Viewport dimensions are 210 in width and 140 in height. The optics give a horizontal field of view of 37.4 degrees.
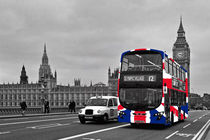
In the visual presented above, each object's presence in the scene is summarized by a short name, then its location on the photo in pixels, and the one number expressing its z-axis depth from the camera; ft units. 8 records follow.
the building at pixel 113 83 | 506.89
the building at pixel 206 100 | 556.10
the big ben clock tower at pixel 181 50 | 539.12
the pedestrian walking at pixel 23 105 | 90.17
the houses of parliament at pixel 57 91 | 511.81
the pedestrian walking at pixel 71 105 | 116.47
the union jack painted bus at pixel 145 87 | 48.93
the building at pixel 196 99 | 605.15
